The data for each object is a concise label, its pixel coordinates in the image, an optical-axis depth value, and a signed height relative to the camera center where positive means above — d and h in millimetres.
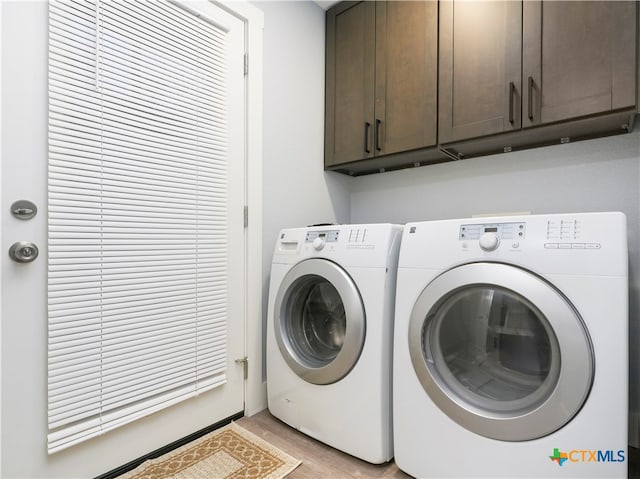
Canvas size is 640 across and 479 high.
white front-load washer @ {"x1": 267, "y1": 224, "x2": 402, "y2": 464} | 1297 -413
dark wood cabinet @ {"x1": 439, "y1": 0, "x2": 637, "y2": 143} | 1210 +710
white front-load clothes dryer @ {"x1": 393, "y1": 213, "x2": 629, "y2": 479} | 927 -338
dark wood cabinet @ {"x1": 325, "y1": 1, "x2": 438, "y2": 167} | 1651 +859
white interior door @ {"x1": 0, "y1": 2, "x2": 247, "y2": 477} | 1048 -95
